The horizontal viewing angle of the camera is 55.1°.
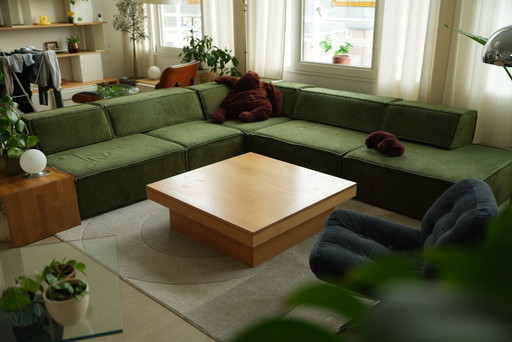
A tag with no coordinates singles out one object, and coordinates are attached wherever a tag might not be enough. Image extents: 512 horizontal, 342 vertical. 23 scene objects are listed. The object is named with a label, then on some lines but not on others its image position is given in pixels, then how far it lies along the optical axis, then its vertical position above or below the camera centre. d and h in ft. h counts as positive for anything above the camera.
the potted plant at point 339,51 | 15.60 -1.19
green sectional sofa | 10.71 -3.14
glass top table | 5.68 -3.49
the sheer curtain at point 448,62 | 12.01 -1.29
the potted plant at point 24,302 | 5.79 -3.25
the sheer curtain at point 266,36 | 16.49 -0.78
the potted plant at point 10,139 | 9.92 -2.44
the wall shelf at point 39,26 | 20.06 -0.49
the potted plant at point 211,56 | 17.69 -1.52
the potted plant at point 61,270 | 5.98 -3.06
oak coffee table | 8.61 -3.41
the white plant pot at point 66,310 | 5.61 -3.26
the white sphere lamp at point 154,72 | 21.94 -2.52
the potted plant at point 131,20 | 22.06 -0.28
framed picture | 22.12 -1.37
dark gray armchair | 5.97 -3.20
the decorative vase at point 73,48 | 22.13 -1.47
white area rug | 7.64 -4.42
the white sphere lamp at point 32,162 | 9.93 -2.86
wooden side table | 9.46 -3.63
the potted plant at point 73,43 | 22.07 -1.26
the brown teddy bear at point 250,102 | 14.57 -2.58
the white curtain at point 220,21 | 18.34 -0.29
